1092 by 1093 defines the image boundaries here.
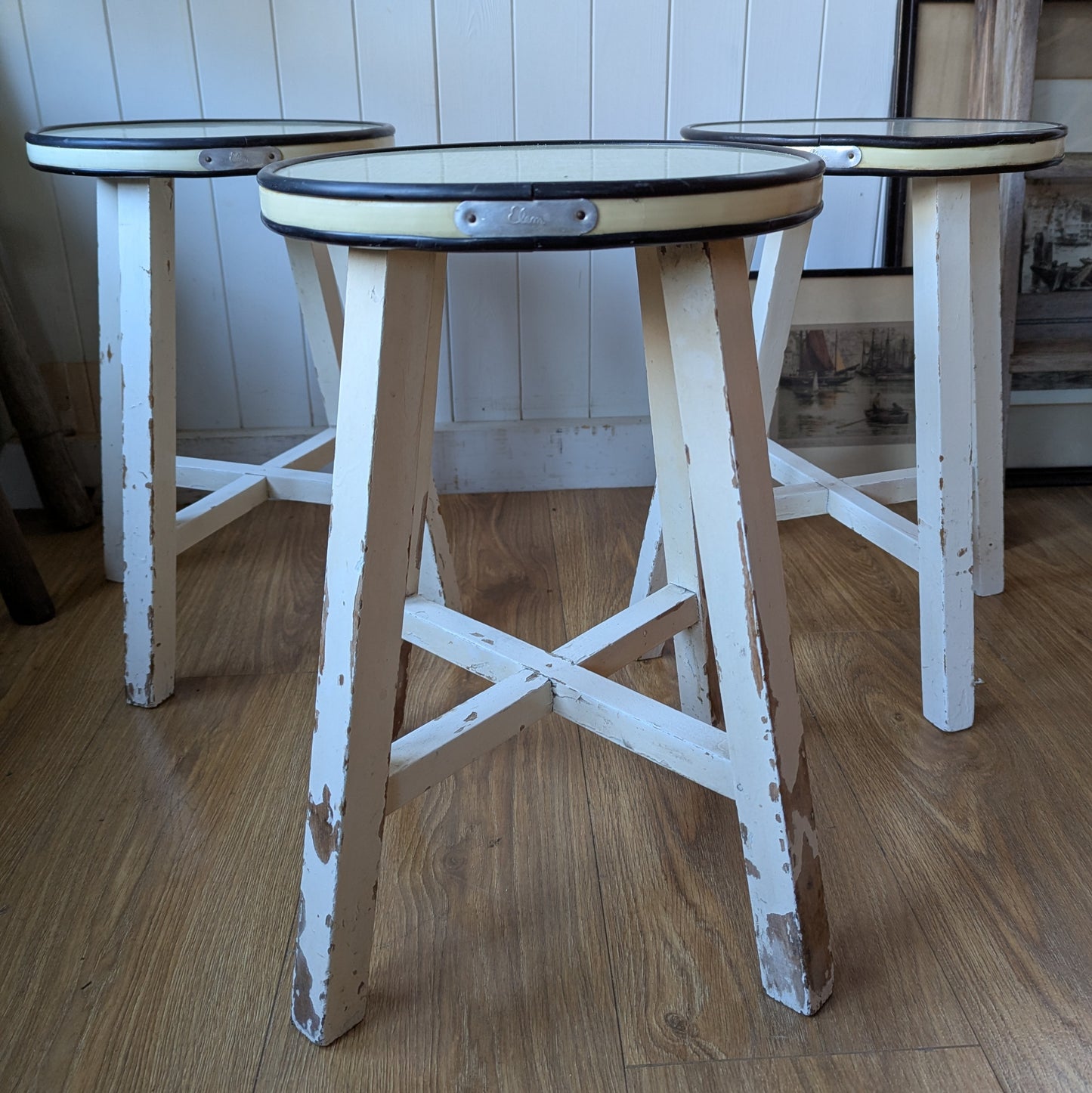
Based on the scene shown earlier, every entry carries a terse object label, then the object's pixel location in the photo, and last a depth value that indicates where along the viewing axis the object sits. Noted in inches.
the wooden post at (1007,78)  55.4
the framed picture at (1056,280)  61.2
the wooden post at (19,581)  51.5
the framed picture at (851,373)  64.6
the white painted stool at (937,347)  37.0
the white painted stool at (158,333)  39.8
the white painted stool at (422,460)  23.1
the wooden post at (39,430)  59.1
